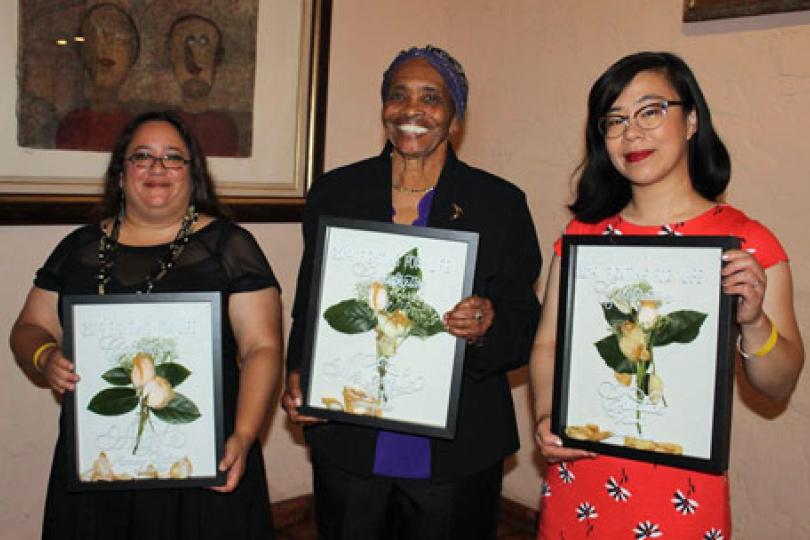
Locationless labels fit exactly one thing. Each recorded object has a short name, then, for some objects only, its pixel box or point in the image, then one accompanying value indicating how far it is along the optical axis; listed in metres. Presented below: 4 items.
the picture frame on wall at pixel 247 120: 2.67
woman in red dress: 1.61
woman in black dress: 2.02
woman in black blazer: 2.00
